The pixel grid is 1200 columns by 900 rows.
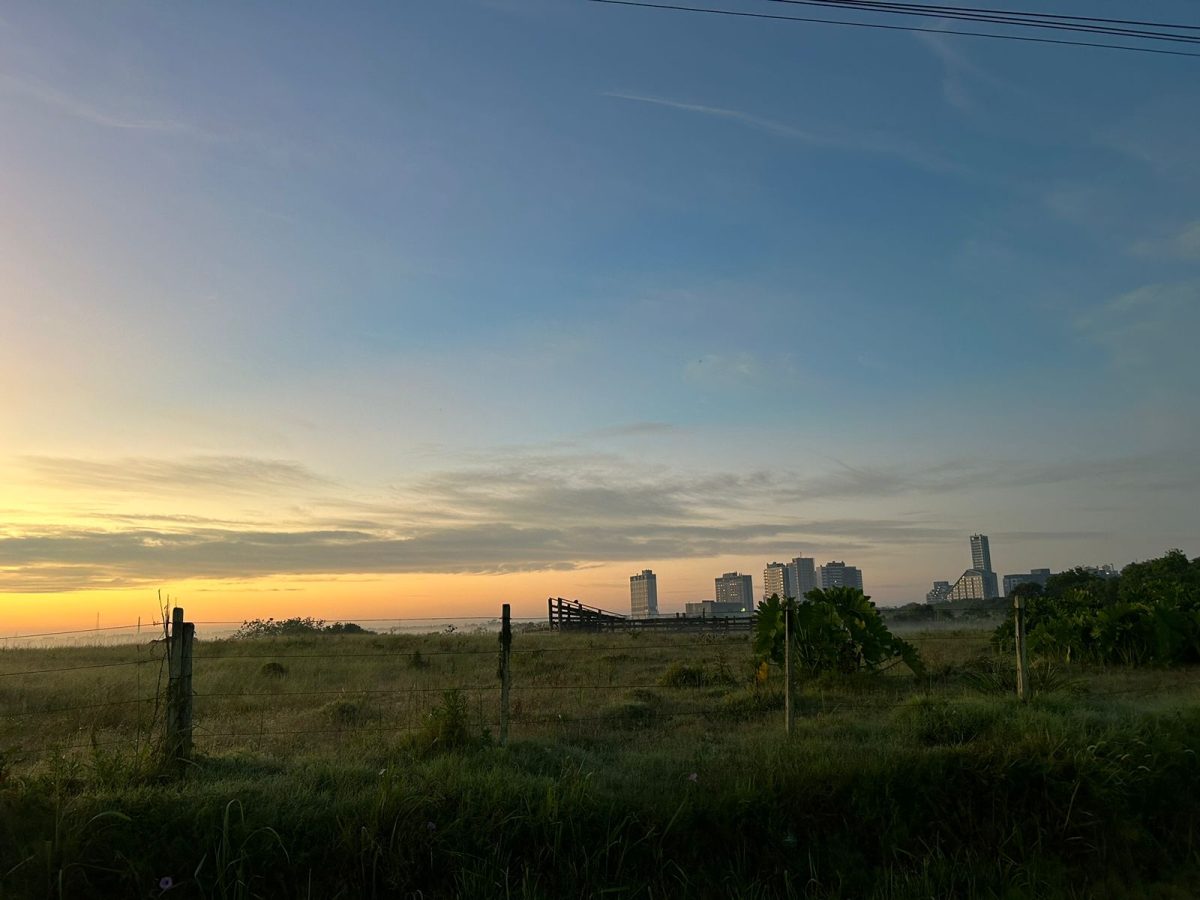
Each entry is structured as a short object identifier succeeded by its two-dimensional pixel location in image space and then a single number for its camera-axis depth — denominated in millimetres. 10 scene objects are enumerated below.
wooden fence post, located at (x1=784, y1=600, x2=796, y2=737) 9312
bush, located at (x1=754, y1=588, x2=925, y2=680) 14664
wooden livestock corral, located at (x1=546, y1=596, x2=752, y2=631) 44188
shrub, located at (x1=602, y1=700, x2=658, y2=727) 11055
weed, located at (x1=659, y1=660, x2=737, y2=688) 14875
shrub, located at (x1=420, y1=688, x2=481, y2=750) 8547
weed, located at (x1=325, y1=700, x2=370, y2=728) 11386
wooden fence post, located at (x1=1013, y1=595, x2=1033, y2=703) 10938
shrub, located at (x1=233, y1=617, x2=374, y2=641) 36438
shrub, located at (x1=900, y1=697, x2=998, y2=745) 8877
